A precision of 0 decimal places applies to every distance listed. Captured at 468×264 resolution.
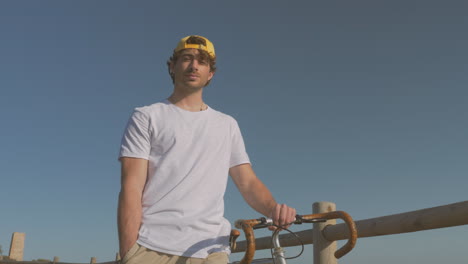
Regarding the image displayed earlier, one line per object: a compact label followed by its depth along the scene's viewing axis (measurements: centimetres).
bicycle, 187
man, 210
